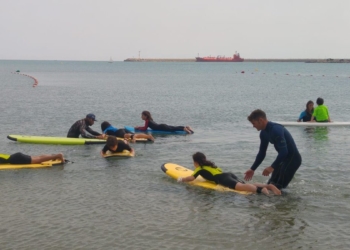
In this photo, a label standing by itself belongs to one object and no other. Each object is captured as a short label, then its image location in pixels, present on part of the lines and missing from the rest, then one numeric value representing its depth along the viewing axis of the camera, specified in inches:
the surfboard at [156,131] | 904.9
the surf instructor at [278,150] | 423.8
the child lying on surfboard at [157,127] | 899.3
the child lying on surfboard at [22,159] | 601.3
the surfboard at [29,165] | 593.7
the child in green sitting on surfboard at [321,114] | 964.0
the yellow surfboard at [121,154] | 671.1
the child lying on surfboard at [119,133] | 809.2
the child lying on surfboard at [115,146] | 657.6
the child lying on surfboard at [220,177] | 463.6
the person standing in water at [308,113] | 989.3
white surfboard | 962.7
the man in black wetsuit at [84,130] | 794.2
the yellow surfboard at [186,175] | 487.2
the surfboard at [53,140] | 782.5
